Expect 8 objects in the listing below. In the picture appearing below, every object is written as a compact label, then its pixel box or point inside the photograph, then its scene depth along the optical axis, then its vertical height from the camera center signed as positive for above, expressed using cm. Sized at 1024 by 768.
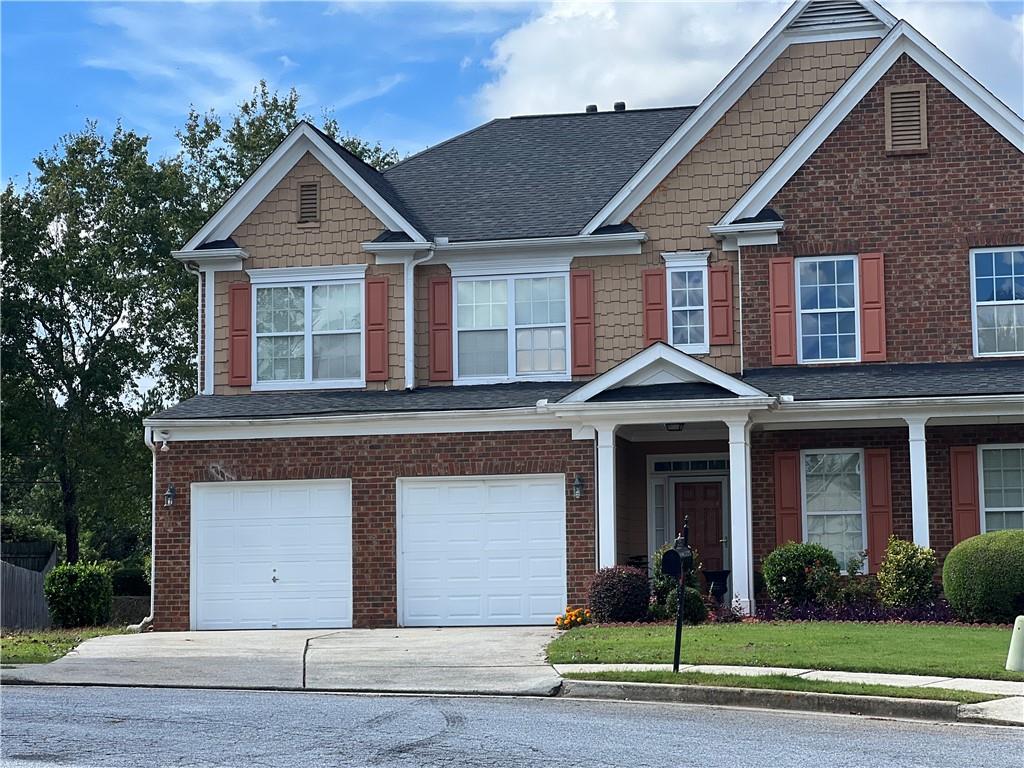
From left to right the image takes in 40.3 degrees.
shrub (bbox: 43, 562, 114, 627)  2383 -123
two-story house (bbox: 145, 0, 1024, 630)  2192 +259
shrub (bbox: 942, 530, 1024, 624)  1880 -91
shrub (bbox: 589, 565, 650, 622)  2017 -117
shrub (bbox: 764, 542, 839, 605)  2073 -94
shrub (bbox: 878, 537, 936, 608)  2046 -96
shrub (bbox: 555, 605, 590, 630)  2036 -150
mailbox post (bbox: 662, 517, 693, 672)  1490 -53
